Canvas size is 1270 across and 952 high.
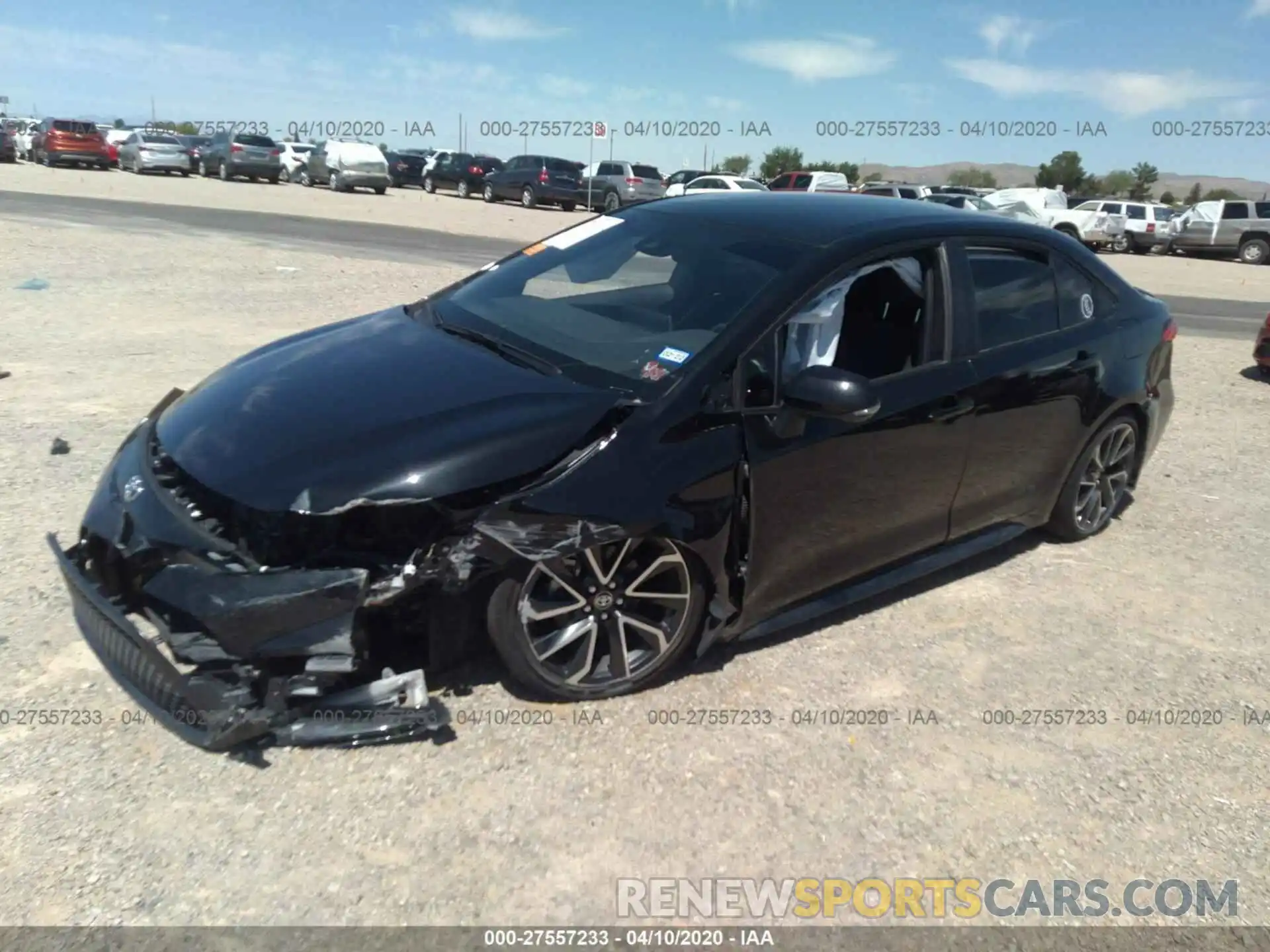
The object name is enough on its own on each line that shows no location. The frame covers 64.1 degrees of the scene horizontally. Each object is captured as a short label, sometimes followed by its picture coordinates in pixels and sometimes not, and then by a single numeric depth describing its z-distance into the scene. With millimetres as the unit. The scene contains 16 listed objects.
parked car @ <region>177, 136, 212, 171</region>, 37406
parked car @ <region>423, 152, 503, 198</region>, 37562
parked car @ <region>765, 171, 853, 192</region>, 30266
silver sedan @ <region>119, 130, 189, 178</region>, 34688
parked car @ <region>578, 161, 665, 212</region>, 32469
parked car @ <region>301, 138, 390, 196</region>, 33875
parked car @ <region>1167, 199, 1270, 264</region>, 29844
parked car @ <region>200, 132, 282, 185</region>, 34312
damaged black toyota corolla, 2973
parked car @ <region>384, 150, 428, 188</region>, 42062
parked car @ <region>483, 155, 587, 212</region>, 32781
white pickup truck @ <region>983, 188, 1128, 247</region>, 29656
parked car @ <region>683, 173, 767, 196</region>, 29781
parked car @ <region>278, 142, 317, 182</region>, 36312
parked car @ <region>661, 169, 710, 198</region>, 34750
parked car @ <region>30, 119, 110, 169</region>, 34469
